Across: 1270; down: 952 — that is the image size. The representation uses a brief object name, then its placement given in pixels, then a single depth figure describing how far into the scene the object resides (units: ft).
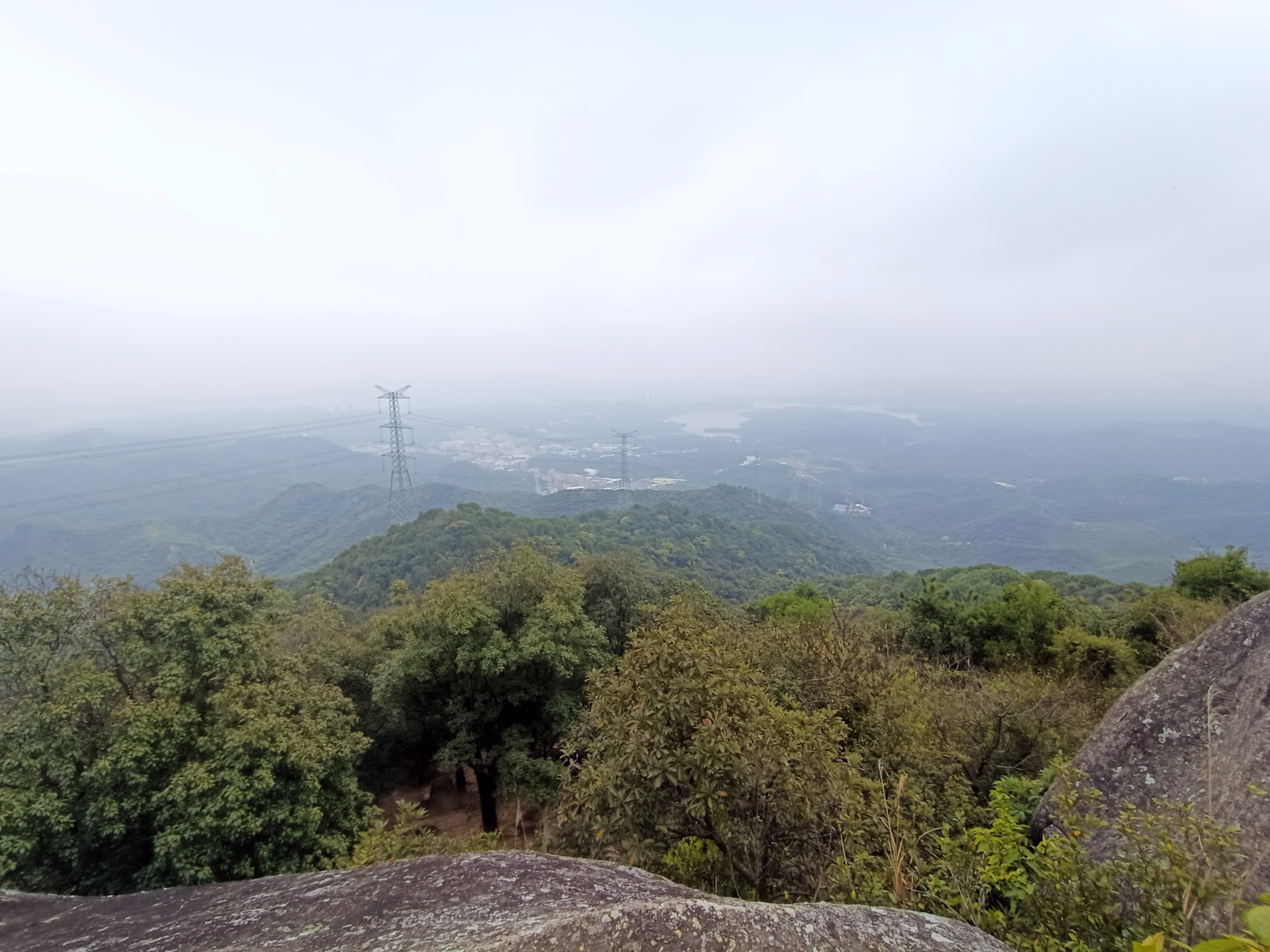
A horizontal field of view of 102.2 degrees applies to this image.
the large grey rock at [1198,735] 16.62
